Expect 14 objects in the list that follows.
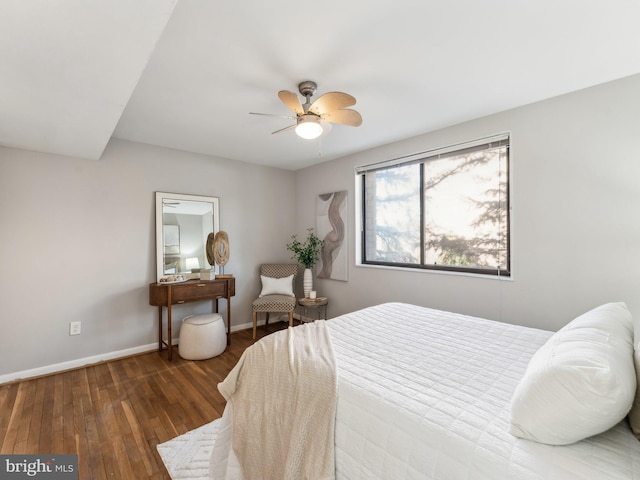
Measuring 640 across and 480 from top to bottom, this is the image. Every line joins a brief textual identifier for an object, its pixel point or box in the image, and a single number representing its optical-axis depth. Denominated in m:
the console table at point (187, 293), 3.29
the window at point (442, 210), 2.77
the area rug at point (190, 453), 1.68
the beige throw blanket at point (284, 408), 1.28
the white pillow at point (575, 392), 0.86
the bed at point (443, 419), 0.88
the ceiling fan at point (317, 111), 1.93
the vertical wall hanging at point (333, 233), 4.04
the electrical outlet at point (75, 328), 3.07
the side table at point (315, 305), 3.96
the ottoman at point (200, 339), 3.24
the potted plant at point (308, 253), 4.23
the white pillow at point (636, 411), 0.92
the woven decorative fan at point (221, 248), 3.78
